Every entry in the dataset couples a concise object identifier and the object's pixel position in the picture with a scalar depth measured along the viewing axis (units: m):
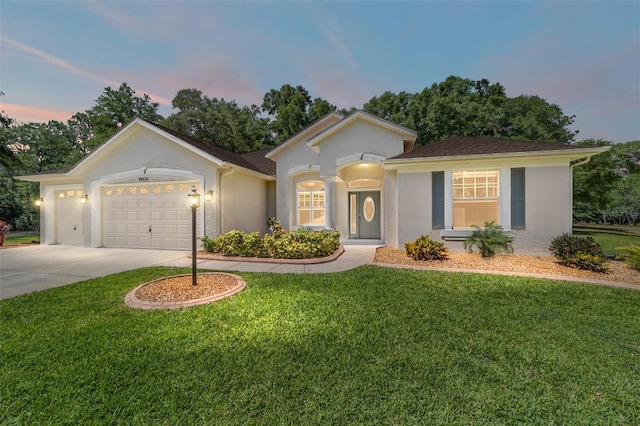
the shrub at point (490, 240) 7.88
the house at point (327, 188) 8.13
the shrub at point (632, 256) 6.35
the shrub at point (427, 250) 7.63
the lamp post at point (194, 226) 5.20
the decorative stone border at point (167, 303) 4.27
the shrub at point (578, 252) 6.29
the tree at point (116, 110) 24.05
